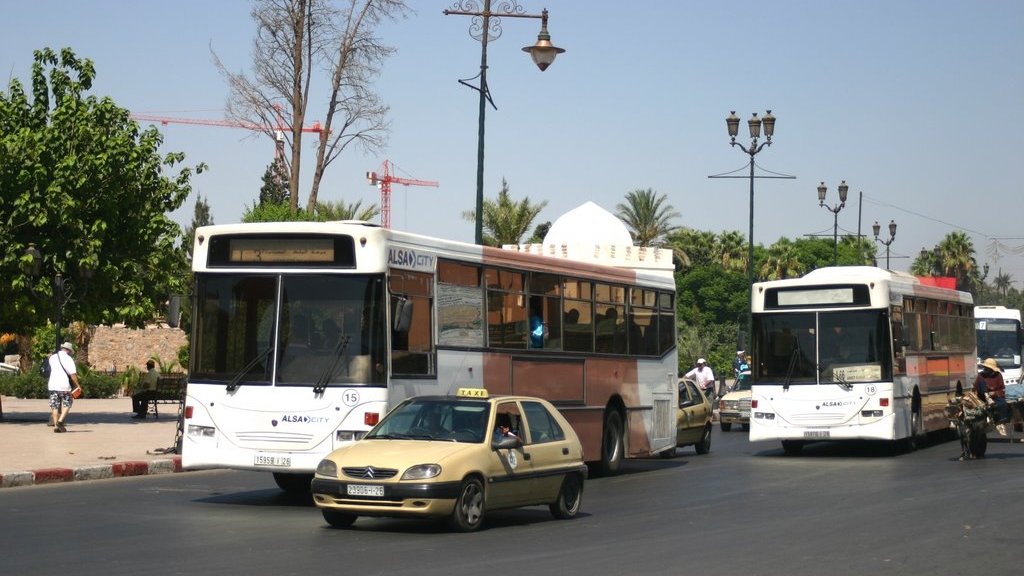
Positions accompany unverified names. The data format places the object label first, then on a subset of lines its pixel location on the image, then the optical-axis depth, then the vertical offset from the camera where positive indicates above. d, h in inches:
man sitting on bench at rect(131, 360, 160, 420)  1355.8 -10.9
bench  1391.5 -1.3
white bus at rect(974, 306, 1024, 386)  2021.4 +81.5
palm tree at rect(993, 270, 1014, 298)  7038.4 +541.3
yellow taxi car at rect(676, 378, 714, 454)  1014.4 -20.6
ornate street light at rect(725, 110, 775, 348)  1560.0 +284.5
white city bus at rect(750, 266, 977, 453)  971.3 +21.6
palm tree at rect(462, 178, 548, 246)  2664.9 +317.3
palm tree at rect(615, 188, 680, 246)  3184.1 +383.7
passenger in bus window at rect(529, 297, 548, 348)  745.6 +33.1
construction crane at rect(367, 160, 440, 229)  6456.7 +943.7
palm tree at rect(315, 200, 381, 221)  2869.1 +356.5
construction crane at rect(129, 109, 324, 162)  1711.1 +315.2
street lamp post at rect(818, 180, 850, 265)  1980.8 +270.4
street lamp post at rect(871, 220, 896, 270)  2296.8 +257.3
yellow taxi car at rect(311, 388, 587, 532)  502.3 -28.0
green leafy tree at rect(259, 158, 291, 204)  3550.7 +505.6
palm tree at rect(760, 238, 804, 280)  3909.9 +345.0
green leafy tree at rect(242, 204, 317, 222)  1530.5 +188.8
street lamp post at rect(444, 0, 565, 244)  1054.6 +253.8
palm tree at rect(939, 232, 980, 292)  4160.9 +383.0
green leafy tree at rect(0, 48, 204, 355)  1158.3 +152.1
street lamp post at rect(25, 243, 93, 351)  1115.3 +89.1
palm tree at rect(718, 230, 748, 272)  4151.1 +409.7
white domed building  2043.6 +235.0
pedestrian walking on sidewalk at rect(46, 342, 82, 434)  1035.3 +1.6
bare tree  1733.5 +382.6
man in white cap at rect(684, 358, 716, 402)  1386.6 +13.2
